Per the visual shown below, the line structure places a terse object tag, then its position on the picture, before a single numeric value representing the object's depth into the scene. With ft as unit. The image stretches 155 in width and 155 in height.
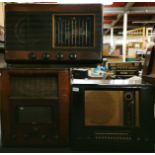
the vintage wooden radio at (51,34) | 3.80
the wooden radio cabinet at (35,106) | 3.63
